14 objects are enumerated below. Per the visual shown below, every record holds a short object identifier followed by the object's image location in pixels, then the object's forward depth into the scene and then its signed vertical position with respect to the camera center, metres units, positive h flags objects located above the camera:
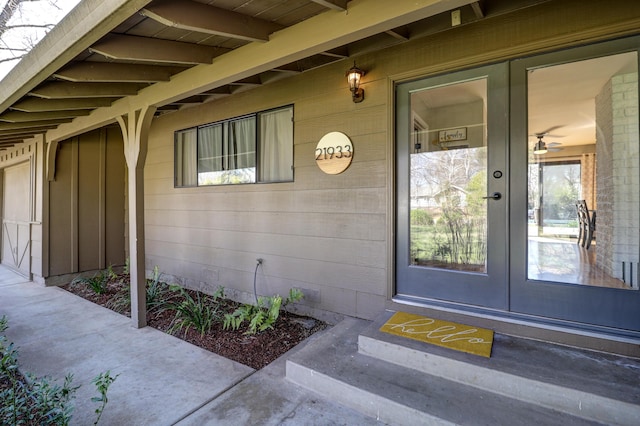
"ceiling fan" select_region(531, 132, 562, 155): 2.60 +0.51
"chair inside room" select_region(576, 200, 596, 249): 2.44 -0.13
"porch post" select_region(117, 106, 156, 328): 3.46 +0.05
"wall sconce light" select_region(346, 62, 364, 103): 3.05 +1.18
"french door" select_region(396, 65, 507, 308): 2.56 +0.17
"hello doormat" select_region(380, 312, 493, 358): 2.23 -0.93
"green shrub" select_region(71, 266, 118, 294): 4.77 -1.14
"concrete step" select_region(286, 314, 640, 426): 1.71 -1.09
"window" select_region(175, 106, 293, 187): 3.87 +0.78
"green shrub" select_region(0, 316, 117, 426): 1.66 -1.20
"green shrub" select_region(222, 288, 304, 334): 3.25 -1.12
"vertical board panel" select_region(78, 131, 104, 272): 5.65 +0.18
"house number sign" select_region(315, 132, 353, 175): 3.21 +0.56
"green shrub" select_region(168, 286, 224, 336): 3.41 -1.19
